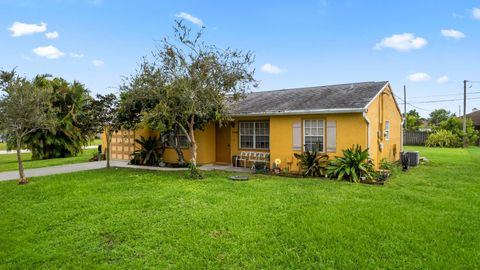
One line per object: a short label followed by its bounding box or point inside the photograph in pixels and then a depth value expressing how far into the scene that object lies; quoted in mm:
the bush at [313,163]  11164
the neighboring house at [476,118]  35038
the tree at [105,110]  12945
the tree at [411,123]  35419
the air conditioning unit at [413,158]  14188
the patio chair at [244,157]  13741
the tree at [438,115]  54088
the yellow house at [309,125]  11109
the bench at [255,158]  13094
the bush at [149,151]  14906
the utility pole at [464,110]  27609
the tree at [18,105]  9461
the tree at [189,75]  10508
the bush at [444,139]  27359
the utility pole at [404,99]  34541
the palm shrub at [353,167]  10078
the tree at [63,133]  20578
